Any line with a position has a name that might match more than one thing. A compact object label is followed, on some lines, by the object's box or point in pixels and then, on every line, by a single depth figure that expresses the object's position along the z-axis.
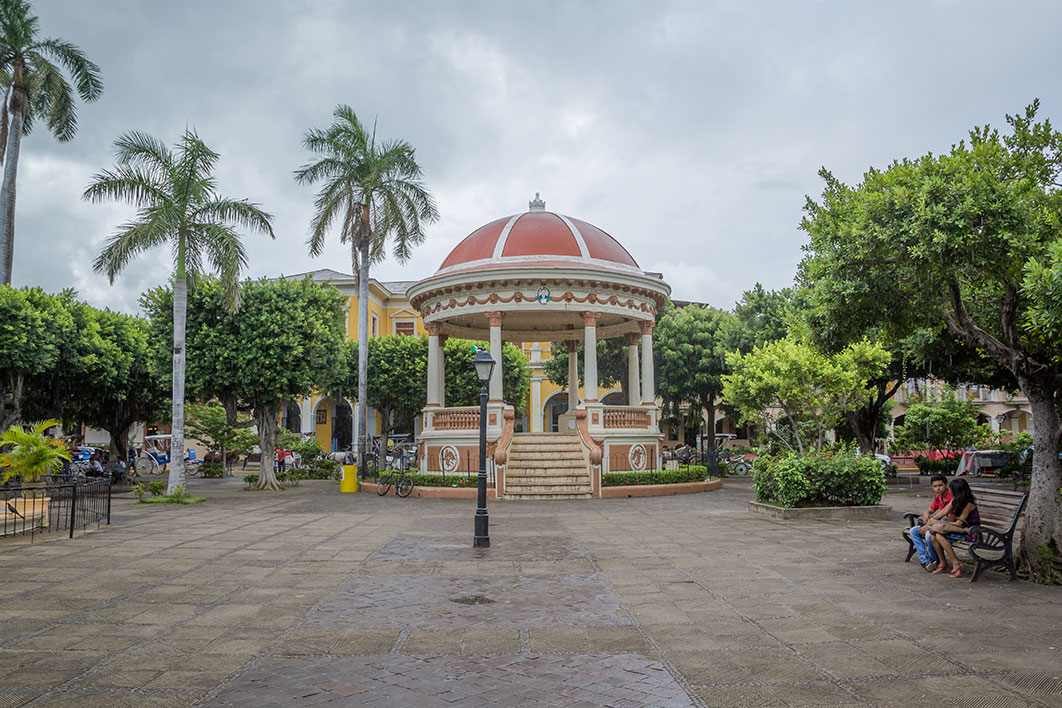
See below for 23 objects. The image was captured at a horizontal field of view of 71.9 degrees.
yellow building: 48.12
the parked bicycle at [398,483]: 20.53
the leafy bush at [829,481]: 13.72
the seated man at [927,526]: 8.62
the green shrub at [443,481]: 20.42
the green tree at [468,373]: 34.22
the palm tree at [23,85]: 25.88
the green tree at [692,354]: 30.81
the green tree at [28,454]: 13.01
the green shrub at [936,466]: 26.45
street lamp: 10.96
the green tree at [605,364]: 34.81
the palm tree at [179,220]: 17.98
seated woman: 8.37
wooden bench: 8.02
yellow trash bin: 22.55
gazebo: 20.81
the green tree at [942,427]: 28.22
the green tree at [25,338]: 20.28
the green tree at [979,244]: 7.50
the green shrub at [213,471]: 34.00
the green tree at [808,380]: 15.80
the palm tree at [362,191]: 24.80
